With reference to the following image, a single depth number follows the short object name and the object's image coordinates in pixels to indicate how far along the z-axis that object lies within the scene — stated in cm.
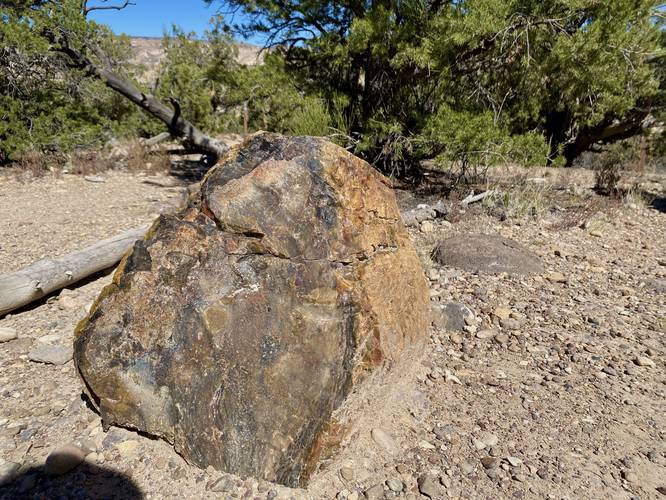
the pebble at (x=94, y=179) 745
